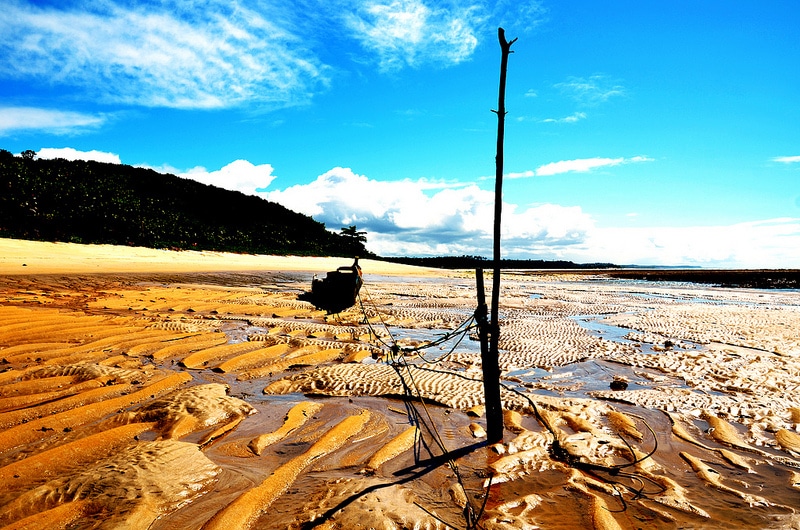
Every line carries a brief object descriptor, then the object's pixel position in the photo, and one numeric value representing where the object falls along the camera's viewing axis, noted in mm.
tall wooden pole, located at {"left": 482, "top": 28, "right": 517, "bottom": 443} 3971
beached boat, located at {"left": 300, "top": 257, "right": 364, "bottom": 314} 10961
